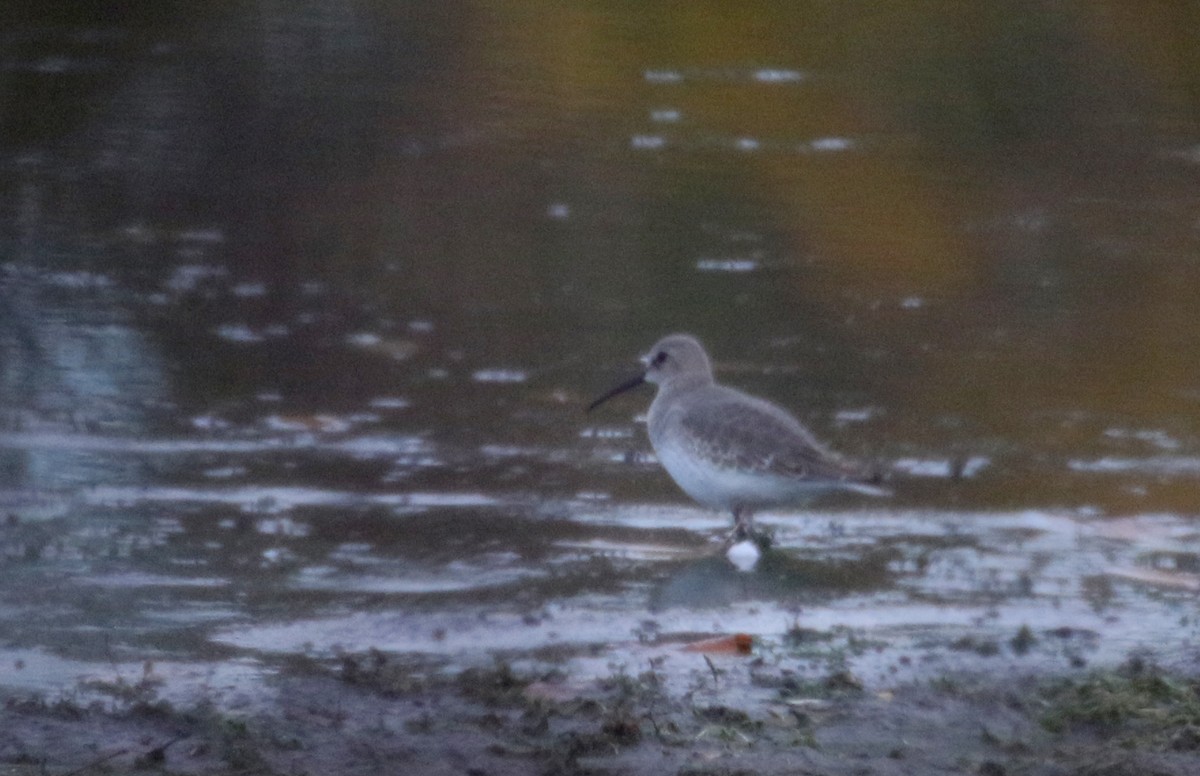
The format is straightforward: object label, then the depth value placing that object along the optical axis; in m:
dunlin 13.63
